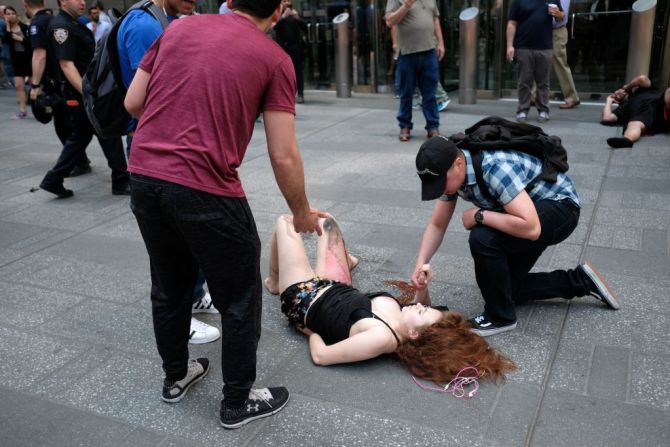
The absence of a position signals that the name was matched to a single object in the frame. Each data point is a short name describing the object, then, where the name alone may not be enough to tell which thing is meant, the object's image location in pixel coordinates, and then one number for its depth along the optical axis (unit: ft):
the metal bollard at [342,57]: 36.32
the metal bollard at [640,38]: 28.02
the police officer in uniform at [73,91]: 18.26
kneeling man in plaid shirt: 9.34
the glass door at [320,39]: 41.03
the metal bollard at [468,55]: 31.07
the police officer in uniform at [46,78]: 20.59
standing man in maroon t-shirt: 7.00
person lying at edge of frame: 22.75
